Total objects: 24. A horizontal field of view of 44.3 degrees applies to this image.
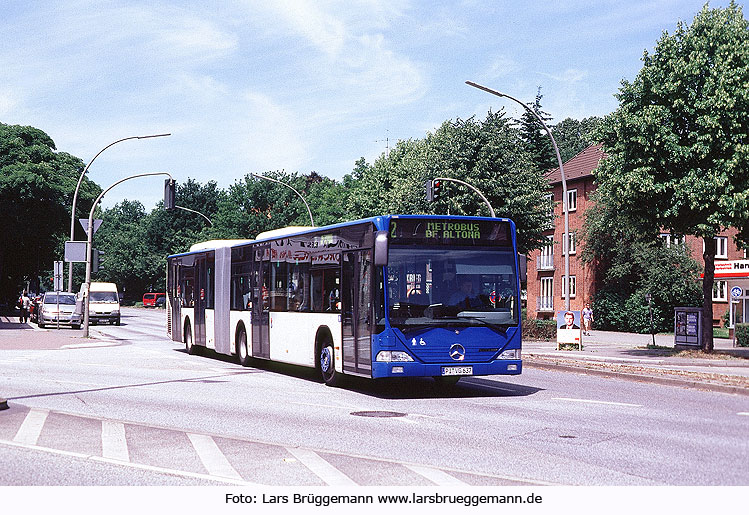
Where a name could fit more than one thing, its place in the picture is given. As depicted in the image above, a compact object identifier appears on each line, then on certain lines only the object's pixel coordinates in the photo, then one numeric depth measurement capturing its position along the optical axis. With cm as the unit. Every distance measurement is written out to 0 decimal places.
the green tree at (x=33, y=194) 4725
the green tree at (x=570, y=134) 8881
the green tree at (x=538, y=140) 7644
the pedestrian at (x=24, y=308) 5050
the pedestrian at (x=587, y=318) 4769
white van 5166
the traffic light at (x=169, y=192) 3291
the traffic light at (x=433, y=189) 3328
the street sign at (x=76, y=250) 3394
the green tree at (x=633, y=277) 4944
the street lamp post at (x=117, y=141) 3459
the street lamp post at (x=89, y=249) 3408
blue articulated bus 1415
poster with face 3014
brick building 5397
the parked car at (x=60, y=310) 4438
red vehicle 9838
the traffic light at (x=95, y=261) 3506
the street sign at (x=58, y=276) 4094
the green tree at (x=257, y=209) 8131
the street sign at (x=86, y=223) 3464
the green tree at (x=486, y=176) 3978
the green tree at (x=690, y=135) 2450
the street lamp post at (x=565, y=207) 2697
